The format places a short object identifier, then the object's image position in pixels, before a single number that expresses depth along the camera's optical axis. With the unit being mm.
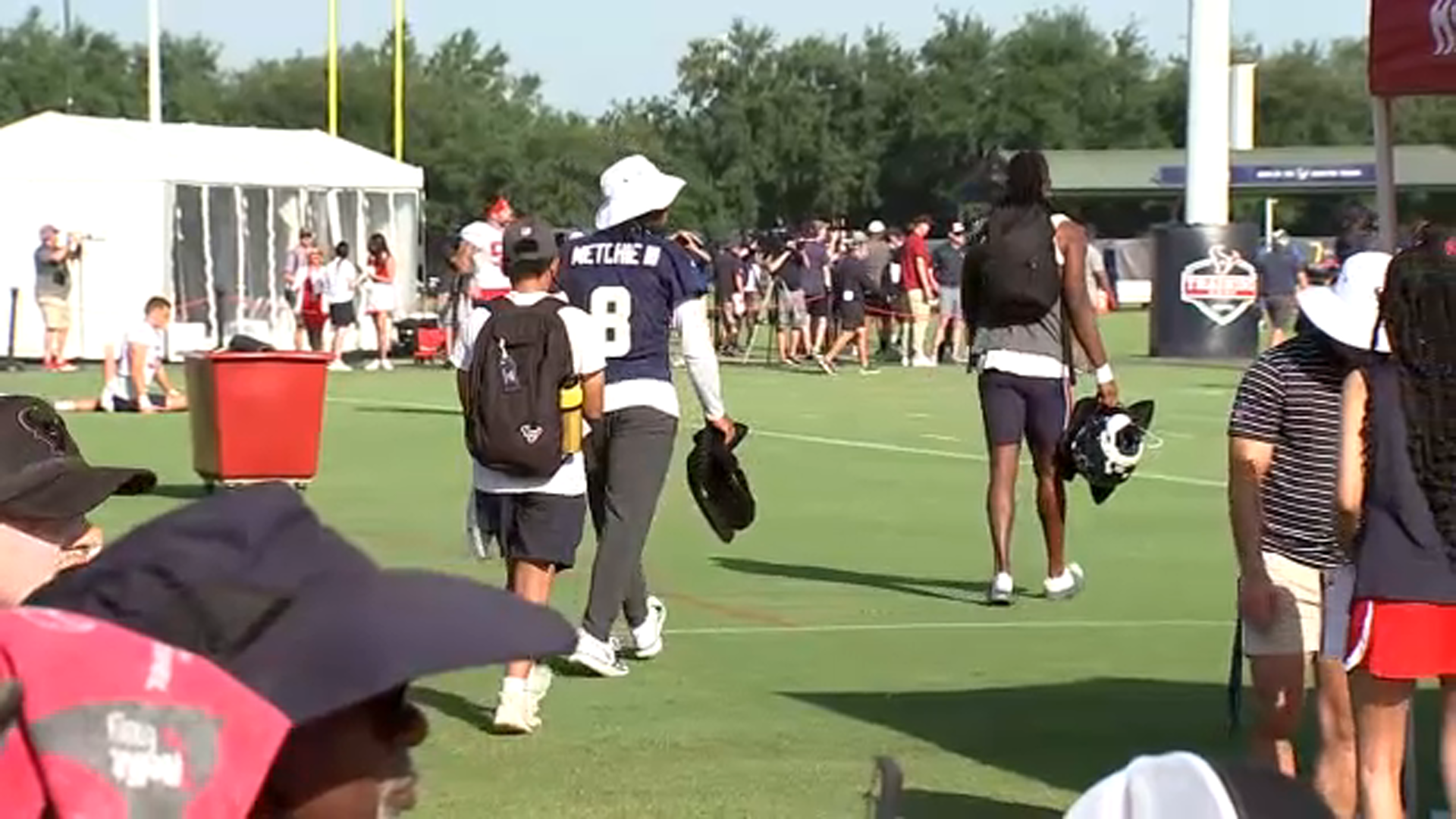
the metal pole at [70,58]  88312
